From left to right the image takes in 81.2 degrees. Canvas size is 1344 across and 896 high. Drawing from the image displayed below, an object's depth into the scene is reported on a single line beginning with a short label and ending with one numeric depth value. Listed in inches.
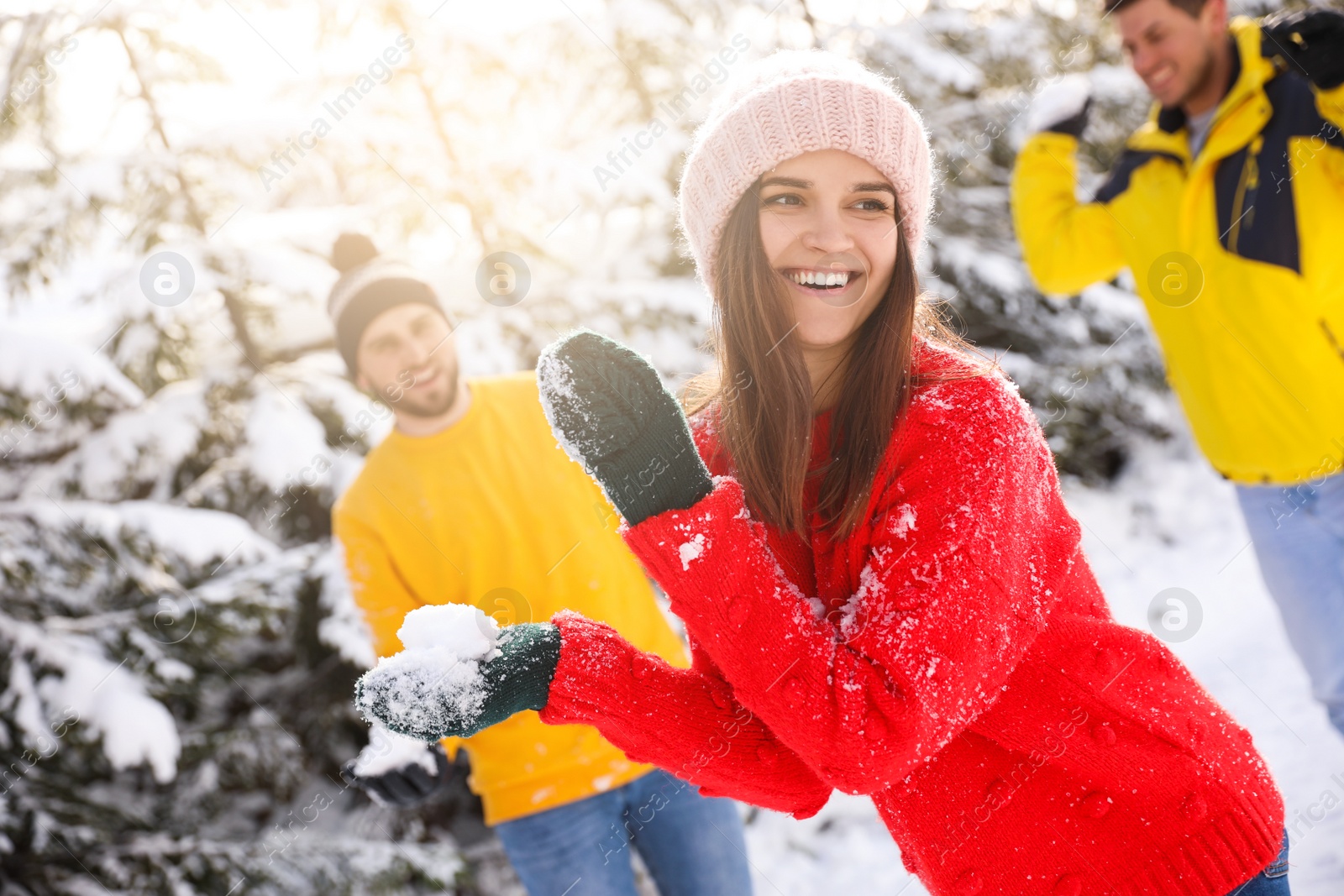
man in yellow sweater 86.7
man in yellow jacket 93.0
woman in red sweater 42.3
